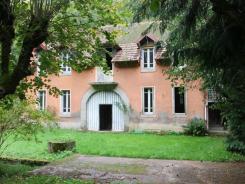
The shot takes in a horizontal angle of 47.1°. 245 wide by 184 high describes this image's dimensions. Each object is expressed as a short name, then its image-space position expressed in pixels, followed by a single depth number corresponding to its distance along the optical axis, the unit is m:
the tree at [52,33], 5.73
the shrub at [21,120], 8.86
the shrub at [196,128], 17.53
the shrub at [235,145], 11.18
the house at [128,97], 18.74
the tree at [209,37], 5.04
